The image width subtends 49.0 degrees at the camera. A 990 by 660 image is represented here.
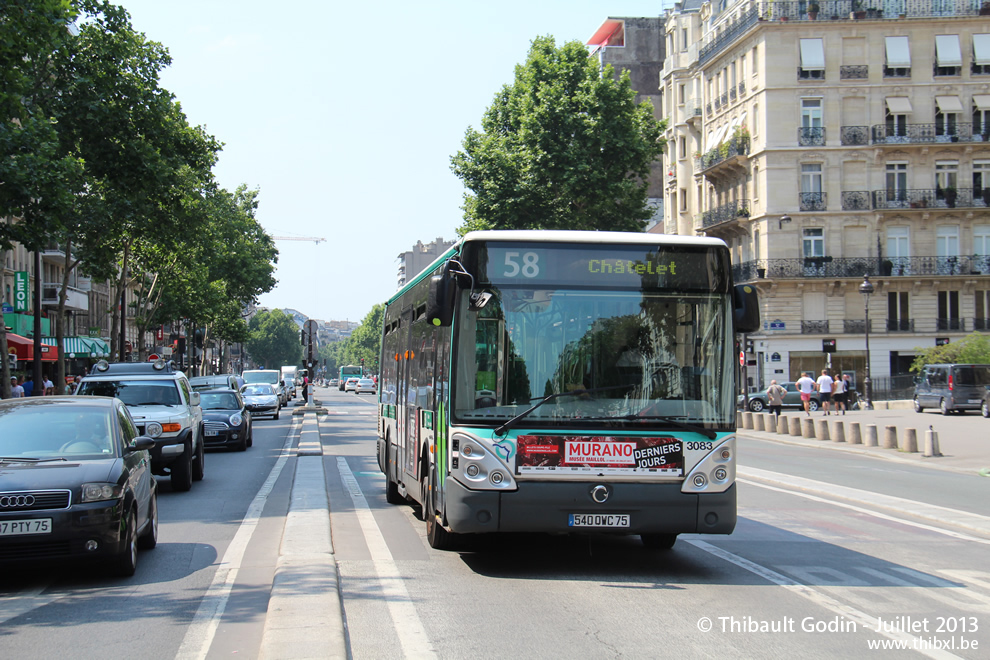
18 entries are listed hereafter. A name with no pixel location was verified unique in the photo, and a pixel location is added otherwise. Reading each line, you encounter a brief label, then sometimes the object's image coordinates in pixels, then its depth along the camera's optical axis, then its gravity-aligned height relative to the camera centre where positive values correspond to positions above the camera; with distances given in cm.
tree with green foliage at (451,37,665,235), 4959 +976
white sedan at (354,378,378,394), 10374 -146
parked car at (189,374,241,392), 2966 -29
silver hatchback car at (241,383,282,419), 4558 -120
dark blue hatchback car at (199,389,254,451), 2553 -123
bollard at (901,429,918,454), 2583 -175
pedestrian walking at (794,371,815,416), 4050 -81
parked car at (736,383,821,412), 5256 -154
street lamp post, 4521 +333
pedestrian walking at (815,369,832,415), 4262 -79
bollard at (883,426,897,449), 2705 -173
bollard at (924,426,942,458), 2447 -173
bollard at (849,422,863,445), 2927 -182
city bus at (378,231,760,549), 876 -10
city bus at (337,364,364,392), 12850 -25
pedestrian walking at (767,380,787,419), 3856 -103
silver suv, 1650 -57
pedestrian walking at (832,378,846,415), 4509 -100
